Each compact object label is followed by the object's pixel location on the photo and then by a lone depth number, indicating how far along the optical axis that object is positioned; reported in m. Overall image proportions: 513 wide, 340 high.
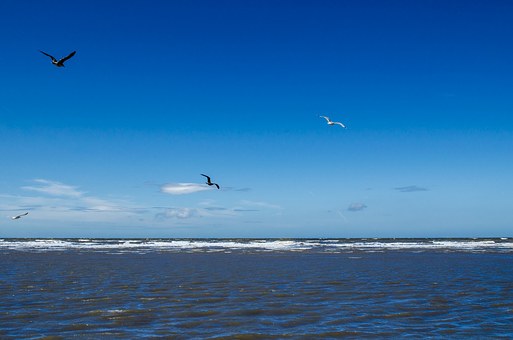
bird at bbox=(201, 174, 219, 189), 30.13
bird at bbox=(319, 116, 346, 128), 28.36
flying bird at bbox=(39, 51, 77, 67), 19.41
